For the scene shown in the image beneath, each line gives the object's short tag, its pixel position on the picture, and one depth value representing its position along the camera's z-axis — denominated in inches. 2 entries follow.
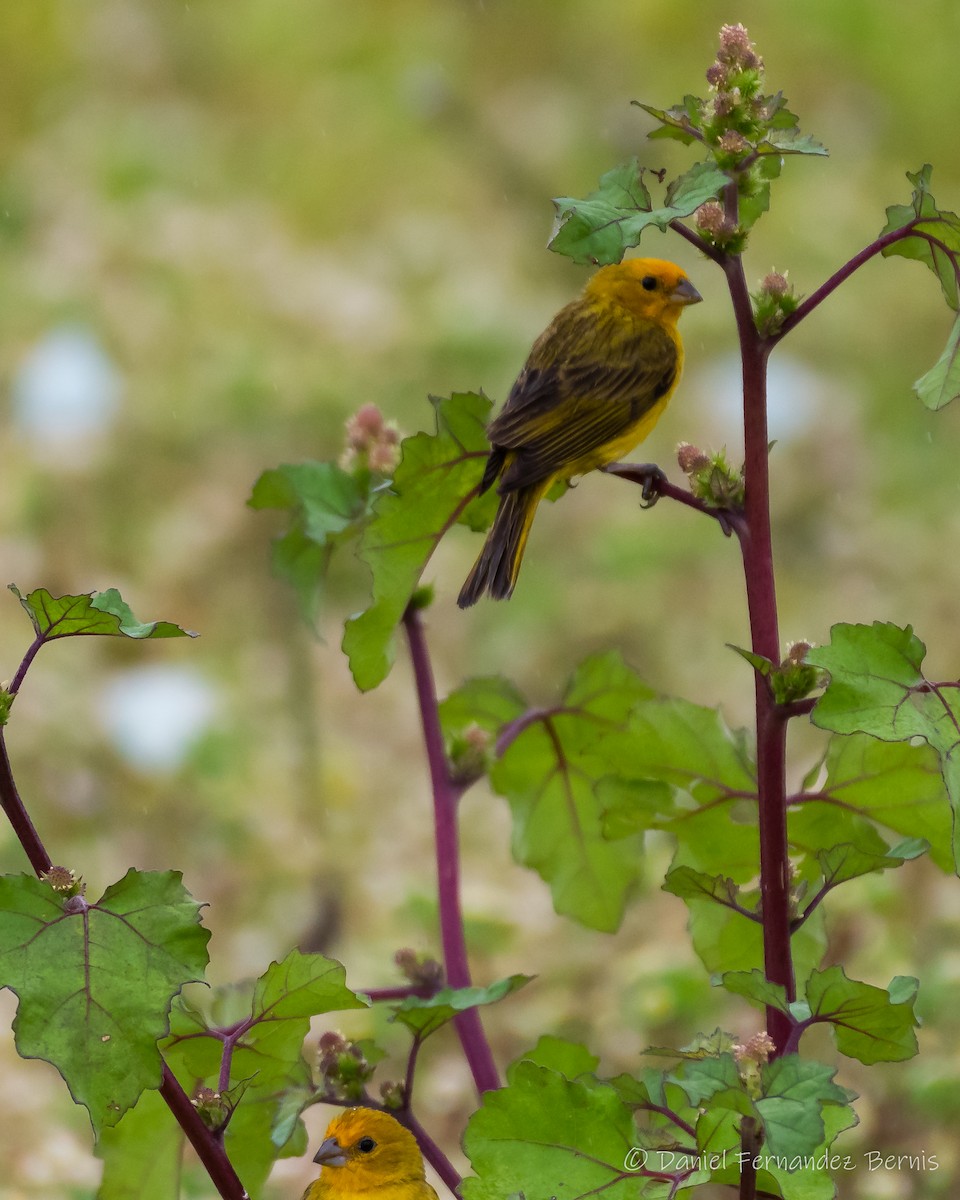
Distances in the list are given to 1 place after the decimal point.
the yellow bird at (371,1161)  158.1
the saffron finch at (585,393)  163.0
